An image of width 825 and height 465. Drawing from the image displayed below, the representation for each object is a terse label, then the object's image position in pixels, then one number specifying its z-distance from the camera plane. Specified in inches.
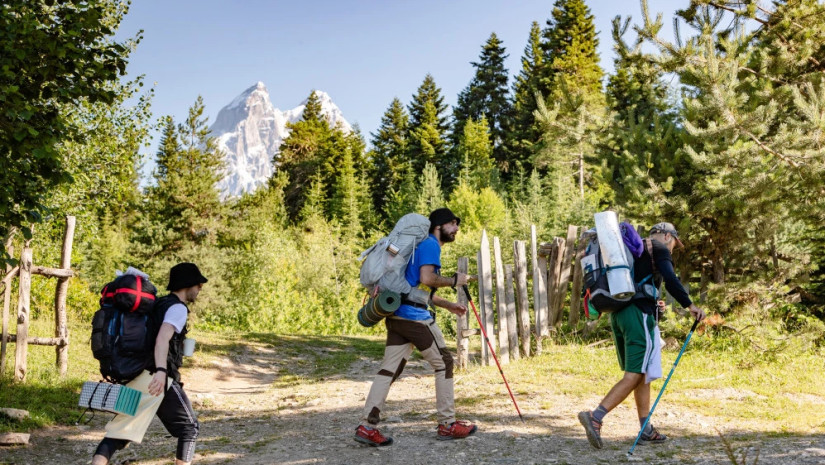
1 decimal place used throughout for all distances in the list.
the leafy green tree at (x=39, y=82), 225.3
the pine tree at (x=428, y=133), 1990.7
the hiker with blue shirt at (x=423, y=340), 213.3
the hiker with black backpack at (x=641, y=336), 199.0
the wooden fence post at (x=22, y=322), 328.5
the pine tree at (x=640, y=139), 382.0
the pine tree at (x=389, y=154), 2129.7
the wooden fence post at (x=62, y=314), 353.7
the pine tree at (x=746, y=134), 328.8
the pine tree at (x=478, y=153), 1793.8
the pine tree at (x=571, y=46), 1624.0
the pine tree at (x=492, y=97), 2026.3
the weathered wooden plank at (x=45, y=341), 332.5
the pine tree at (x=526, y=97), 1765.5
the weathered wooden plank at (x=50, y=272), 342.0
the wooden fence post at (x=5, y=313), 317.4
